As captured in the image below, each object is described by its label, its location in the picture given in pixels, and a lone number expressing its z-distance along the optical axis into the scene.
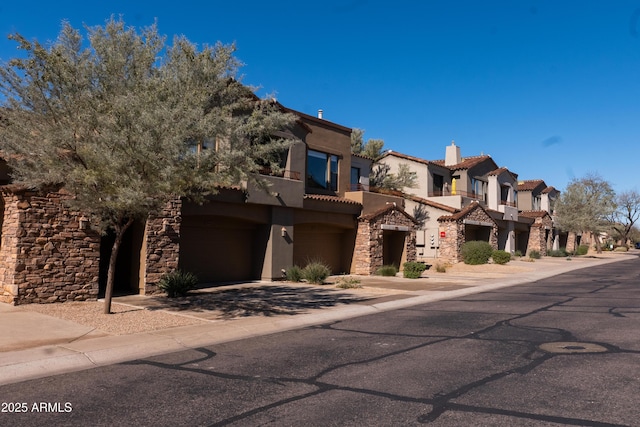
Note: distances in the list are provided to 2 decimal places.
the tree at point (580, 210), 53.75
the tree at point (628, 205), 79.81
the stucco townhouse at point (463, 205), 35.22
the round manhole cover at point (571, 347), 8.66
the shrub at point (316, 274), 21.03
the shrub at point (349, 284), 19.66
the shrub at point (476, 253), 32.88
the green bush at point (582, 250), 55.72
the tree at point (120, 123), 10.28
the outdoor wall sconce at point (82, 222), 14.32
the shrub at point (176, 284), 15.67
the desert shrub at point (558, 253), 50.12
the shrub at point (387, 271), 25.47
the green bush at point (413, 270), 24.53
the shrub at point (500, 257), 33.62
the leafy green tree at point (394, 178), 36.78
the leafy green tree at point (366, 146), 39.84
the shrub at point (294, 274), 21.47
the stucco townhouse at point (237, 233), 13.55
